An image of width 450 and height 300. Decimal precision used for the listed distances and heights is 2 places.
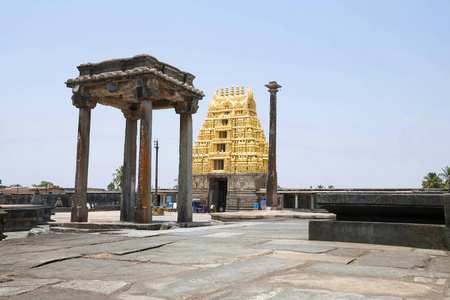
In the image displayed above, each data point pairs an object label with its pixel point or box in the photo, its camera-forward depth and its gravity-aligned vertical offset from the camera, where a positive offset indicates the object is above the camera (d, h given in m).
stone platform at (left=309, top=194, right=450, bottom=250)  4.34 -0.29
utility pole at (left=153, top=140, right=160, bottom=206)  39.57 +2.64
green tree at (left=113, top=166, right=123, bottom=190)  91.38 +3.52
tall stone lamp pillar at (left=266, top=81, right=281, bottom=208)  24.78 +2.72
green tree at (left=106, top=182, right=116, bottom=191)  102.19 +1.87
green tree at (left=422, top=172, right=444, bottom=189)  62.59 +2.43
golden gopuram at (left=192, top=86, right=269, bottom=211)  40.97 +4.29
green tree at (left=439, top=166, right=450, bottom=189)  61.72 +3.49
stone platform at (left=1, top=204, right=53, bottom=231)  12.34 -0.79
